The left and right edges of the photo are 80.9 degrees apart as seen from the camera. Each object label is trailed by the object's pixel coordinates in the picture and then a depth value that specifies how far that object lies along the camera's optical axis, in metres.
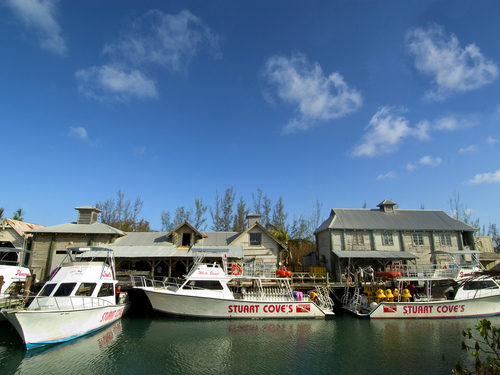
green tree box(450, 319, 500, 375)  5.09
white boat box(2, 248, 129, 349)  11.92
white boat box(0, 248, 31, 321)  15.85
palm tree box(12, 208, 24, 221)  37.21
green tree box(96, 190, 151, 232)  42.62
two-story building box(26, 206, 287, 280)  23.84
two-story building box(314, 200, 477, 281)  25.14
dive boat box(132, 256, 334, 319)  17.61
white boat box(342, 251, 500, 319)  18.47
